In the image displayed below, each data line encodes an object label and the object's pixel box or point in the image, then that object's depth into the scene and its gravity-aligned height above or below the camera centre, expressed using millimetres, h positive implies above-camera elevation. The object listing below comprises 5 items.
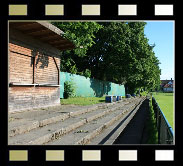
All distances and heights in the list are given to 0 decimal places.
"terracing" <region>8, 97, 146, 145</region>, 5113 -1300
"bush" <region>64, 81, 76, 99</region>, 17141 -654
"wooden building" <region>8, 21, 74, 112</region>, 8227 +706
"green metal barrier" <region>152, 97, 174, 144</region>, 3840 -981
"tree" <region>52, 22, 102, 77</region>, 15055 +3384
